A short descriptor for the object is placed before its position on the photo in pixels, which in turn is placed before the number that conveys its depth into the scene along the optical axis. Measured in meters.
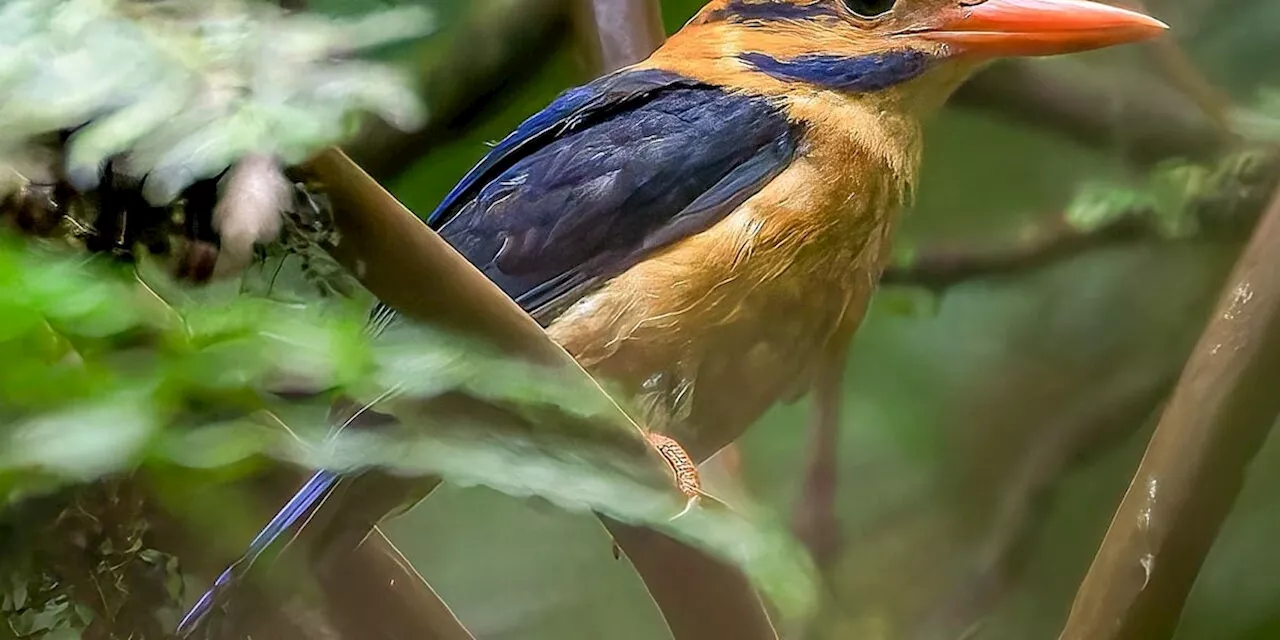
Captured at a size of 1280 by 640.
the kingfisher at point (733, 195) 3.86
